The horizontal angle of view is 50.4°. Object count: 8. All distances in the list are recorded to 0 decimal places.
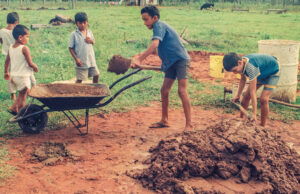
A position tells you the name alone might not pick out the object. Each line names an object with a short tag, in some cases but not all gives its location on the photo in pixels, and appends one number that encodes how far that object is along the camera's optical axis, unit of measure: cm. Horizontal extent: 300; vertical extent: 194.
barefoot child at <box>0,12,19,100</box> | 591
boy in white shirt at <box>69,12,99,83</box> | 547
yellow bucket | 806
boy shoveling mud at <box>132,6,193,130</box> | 446
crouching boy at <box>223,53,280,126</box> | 427
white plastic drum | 596
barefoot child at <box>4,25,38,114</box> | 482
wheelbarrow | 434
